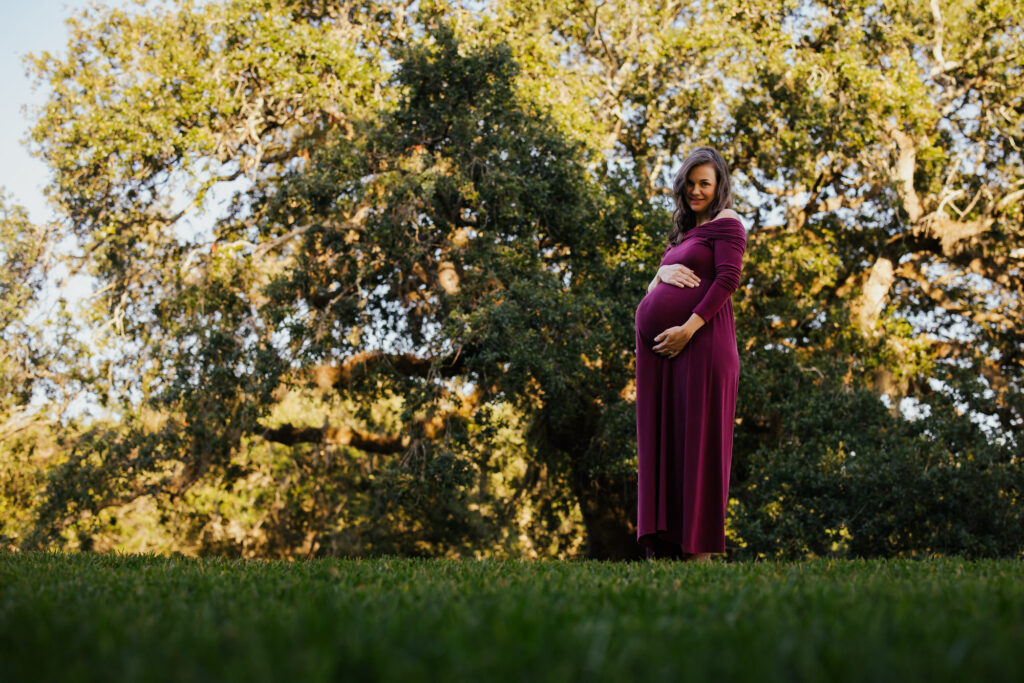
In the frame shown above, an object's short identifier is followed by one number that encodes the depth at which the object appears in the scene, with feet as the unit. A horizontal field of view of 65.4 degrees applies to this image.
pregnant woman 12.53
